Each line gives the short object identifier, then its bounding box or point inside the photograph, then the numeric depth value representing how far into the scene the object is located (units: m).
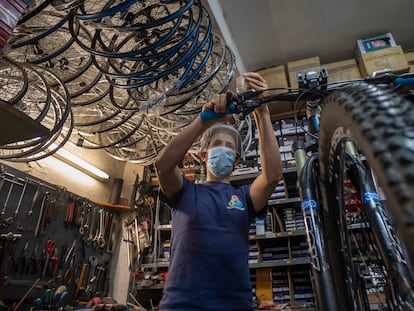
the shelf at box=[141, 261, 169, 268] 2.44
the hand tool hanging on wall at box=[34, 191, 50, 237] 2.07
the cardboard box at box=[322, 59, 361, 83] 2.68
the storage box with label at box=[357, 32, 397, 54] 2.62
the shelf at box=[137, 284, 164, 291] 2.31
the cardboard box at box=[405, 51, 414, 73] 2.50
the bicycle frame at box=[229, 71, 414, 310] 0.71
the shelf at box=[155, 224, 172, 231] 2.61
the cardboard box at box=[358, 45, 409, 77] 2.39
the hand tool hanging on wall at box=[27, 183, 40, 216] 2.06
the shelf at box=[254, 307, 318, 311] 1.86
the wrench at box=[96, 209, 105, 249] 2.61
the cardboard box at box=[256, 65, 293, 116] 2.68
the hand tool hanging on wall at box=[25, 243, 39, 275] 1.96
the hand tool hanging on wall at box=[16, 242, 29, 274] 1.91
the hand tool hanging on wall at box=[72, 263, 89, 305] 2.23
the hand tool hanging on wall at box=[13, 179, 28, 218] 1.96
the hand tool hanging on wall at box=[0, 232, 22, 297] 1.76
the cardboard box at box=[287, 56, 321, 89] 2.71
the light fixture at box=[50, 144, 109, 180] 2.55
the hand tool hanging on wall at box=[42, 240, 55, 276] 2.05
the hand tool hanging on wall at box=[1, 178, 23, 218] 1.89
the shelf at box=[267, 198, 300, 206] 2.29
